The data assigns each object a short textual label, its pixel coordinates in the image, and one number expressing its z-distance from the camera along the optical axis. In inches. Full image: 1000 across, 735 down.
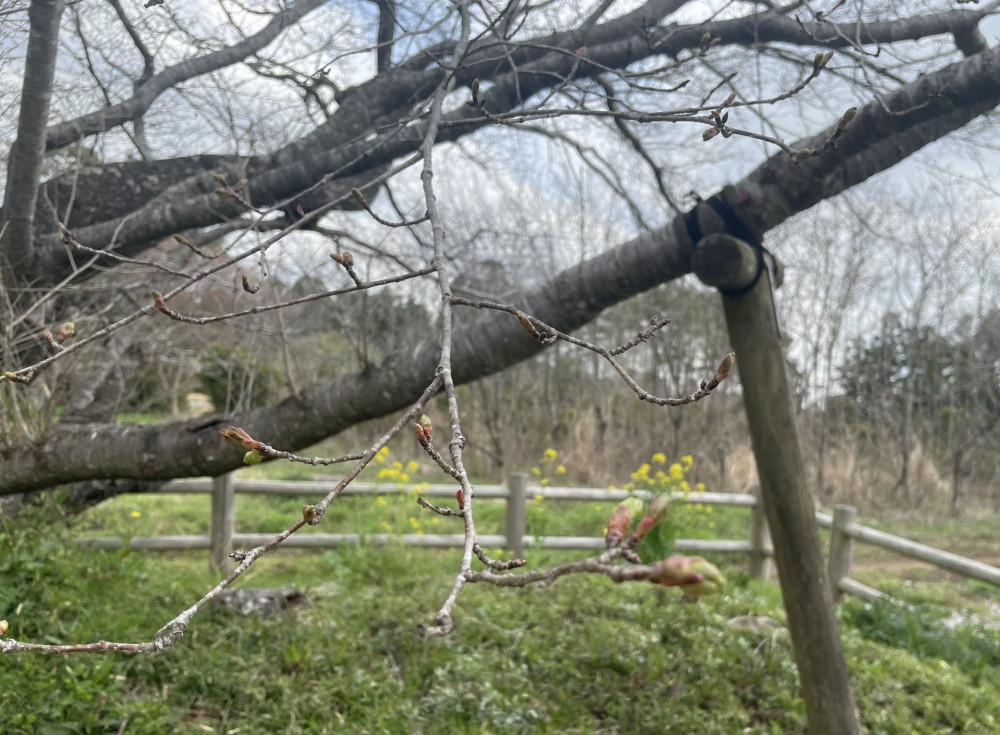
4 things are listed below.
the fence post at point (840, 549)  215.3
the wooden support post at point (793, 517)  104.3
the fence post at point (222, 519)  203.5
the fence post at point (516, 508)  231.6
